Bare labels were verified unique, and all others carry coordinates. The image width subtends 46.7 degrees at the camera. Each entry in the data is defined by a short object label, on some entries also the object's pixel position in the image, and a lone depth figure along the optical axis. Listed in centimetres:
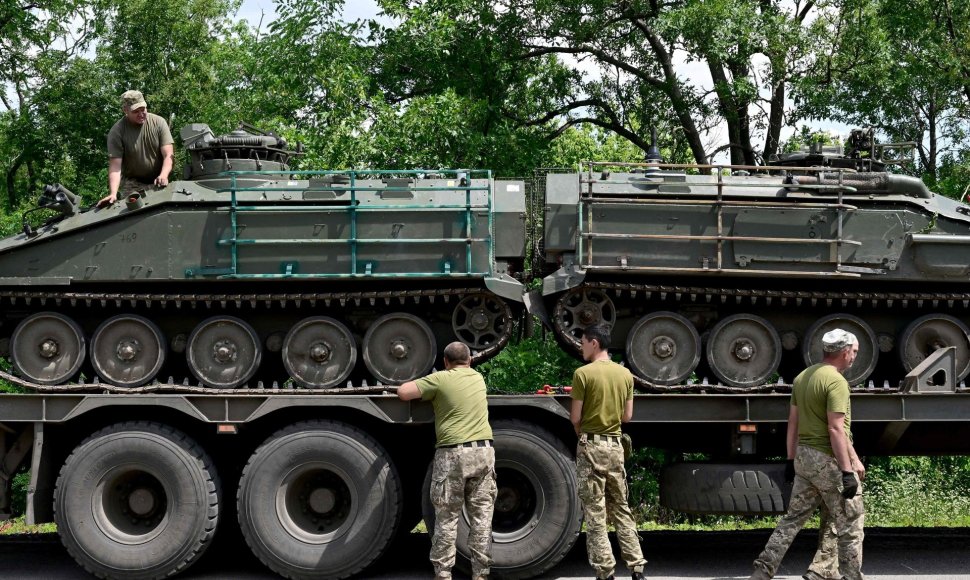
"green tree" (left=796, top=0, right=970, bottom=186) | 2194
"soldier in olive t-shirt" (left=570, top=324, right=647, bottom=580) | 1009
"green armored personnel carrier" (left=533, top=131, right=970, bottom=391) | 1184
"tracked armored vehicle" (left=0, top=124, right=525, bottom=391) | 1176
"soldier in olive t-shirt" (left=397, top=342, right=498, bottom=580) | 1014
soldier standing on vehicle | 1264
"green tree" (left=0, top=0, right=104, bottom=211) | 3203
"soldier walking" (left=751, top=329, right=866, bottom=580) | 946
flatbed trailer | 1095
